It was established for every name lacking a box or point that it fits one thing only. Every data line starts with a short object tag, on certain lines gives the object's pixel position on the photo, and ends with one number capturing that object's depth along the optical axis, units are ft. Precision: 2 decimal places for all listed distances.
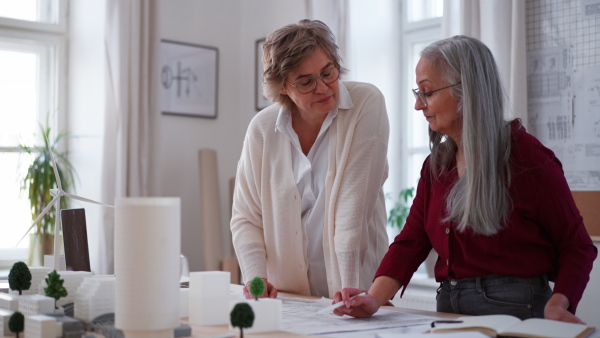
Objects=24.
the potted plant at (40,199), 13.53
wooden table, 4.89
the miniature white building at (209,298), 5.11
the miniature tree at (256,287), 4.95
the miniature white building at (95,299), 5.00
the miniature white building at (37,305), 5.14
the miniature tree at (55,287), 5.26
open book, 4.56
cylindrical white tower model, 4.35
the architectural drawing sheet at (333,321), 5.23
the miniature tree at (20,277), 5.62
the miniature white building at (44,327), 4.66
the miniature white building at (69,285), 5.55
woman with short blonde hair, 7.36
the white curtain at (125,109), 13.94
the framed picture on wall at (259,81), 15.98
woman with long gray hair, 5.69
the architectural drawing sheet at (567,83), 10.00
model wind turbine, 6.84
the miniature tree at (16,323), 4.83
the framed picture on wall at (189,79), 15.43
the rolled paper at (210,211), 15.25
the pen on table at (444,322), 5.20
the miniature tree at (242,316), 4.39
